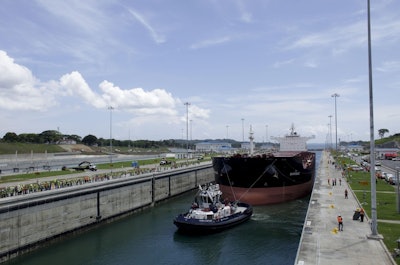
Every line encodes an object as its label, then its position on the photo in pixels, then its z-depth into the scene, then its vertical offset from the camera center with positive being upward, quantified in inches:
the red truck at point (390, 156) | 4488.2 -114.6
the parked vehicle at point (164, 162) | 3108.3 -144.8
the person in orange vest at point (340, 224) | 961.5 -208.0
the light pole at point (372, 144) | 882.8 +7.2
